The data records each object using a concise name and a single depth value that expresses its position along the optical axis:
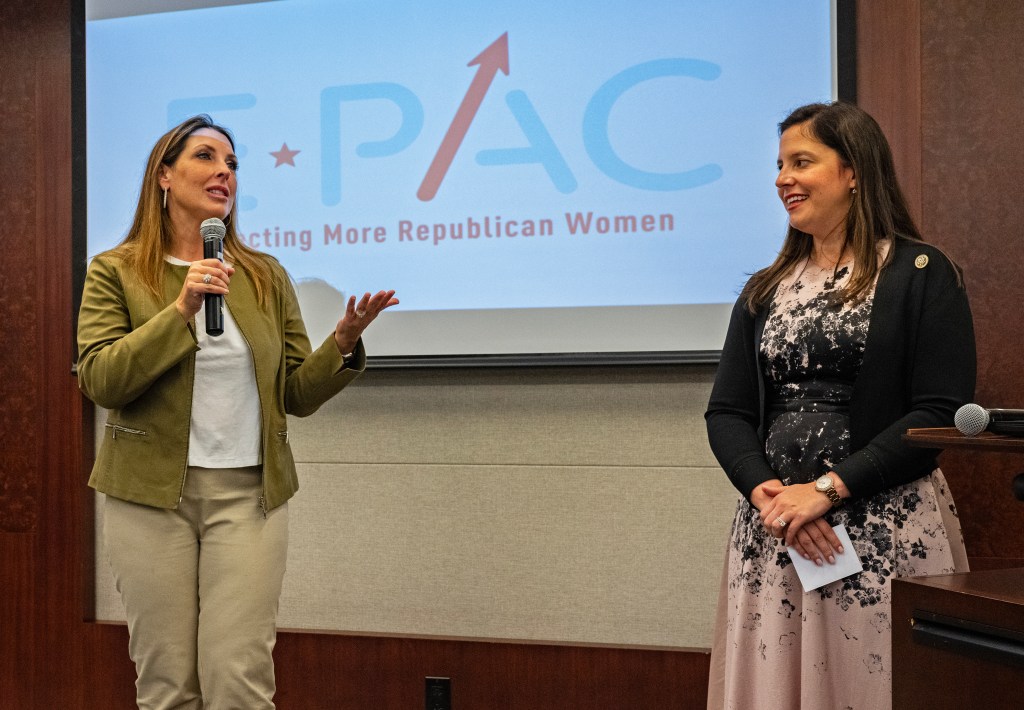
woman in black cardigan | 1.65
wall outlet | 2.77
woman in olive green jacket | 1.95
